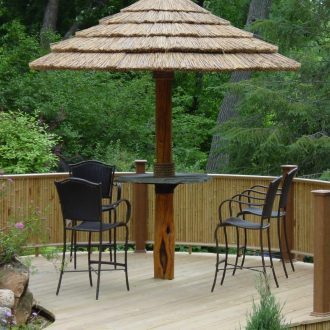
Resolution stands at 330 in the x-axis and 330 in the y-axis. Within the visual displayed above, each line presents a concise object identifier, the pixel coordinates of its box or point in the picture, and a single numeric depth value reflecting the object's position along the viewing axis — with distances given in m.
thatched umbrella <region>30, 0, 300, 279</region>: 14.02
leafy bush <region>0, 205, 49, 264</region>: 13.15
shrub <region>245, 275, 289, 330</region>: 10.57
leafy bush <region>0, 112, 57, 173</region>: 21.00
